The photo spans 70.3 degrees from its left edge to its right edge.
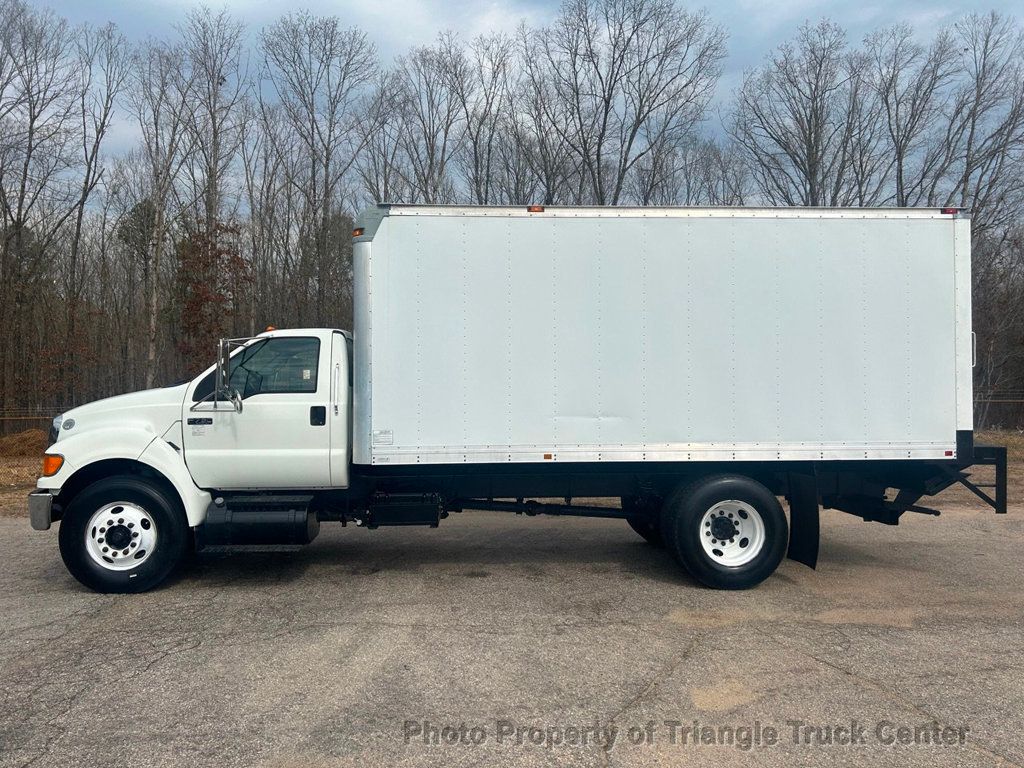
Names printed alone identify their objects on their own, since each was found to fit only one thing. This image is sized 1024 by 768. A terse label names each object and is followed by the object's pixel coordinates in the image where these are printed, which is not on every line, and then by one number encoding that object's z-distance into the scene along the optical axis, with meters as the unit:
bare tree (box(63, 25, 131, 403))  23.30
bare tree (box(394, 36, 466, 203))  28.66
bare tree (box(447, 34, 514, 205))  29.02
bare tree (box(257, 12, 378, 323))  26.36
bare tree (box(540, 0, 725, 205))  27.73
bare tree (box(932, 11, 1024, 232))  28.25
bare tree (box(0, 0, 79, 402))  22.59
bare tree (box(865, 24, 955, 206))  29.14
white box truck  6.18
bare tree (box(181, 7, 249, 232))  25.05
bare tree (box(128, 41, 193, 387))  22.47
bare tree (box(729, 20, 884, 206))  29.44
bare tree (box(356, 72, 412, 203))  28.31
